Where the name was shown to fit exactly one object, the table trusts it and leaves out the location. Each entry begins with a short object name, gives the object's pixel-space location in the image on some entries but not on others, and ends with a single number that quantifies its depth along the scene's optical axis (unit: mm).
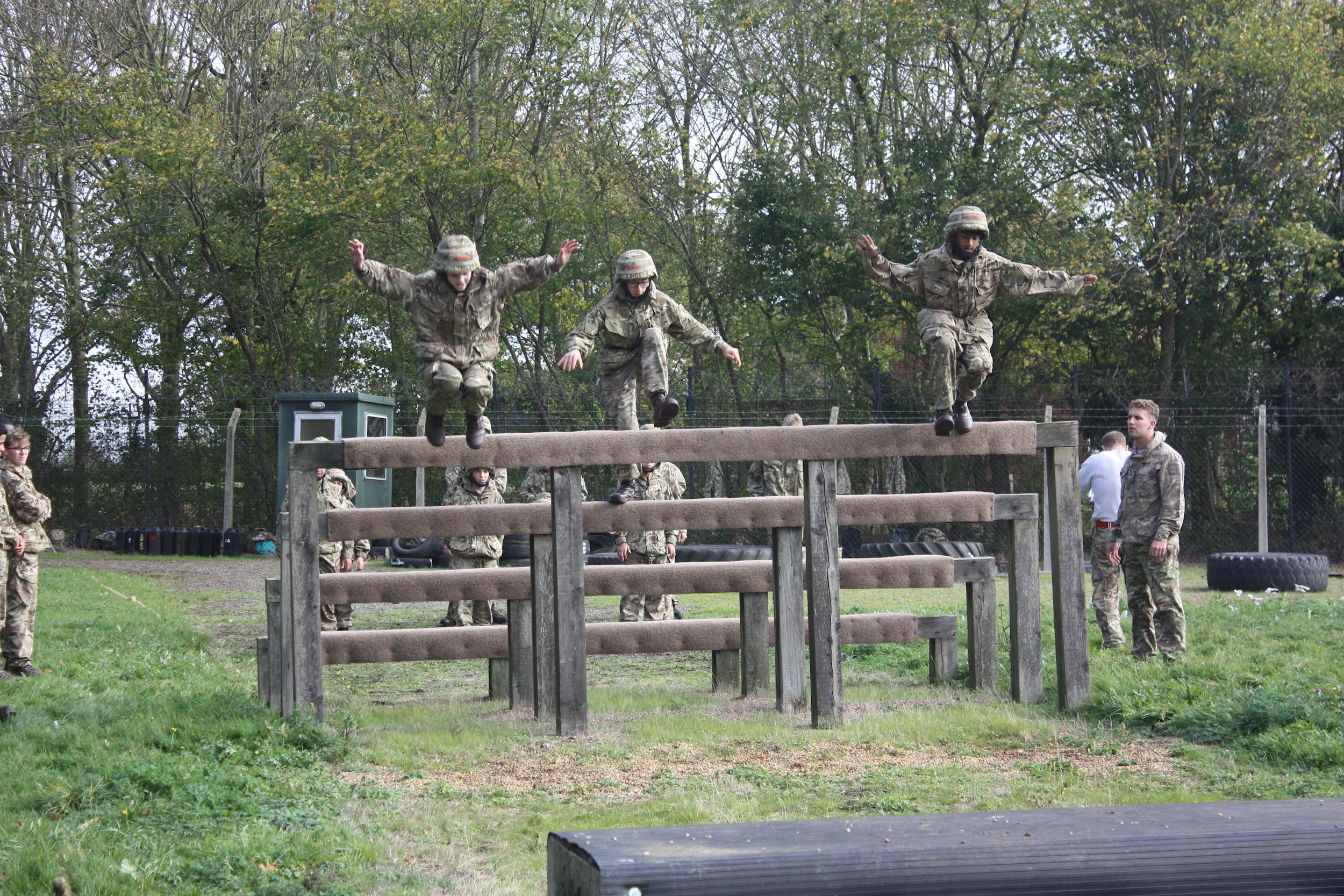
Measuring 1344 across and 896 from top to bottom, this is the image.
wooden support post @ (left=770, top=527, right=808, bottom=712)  15734
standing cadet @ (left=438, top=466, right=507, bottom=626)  23547
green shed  40094
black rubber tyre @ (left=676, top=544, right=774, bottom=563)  33312
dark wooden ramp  5219
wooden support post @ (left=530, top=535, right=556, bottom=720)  15203
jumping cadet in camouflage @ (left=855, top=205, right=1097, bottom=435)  15898
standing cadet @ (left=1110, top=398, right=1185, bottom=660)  18672
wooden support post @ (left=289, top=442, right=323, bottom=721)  14734
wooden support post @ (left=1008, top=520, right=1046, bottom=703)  16203
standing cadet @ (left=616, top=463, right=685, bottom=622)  23484
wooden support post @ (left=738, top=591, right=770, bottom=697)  17812
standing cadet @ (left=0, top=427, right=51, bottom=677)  17516
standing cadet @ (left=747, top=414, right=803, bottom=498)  27297
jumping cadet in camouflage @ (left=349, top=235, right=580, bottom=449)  15359
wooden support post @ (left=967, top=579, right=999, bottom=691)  17844
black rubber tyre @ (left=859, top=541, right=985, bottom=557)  33937
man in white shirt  20156
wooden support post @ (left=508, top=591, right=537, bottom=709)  17062
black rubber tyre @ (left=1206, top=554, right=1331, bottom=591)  28984
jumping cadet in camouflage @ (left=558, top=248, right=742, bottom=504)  17500
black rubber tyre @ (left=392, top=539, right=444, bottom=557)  38000
